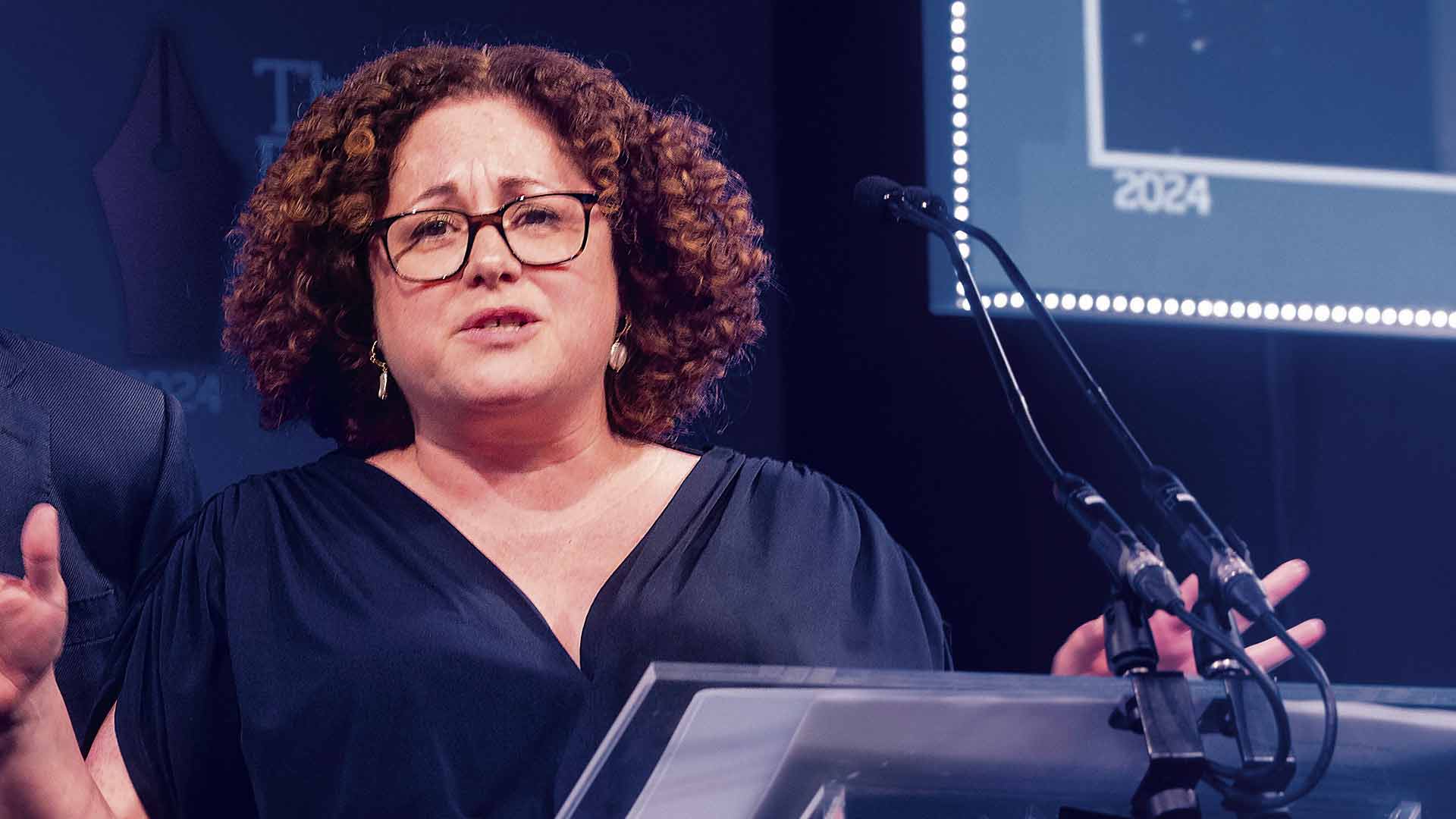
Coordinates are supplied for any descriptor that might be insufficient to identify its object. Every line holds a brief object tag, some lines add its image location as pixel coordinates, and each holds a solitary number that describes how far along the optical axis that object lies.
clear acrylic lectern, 3.24
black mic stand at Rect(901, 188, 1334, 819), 3.28
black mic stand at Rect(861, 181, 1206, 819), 3.27
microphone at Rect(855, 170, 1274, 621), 3.35
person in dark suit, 3.79
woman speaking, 3.61
